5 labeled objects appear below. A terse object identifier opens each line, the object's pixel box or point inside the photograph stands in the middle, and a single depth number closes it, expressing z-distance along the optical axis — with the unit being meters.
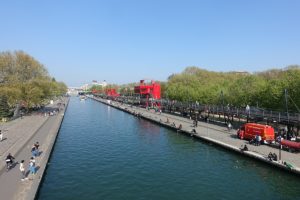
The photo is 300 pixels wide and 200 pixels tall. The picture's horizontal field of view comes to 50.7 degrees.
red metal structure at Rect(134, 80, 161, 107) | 138.38
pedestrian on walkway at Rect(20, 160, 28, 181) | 26.16
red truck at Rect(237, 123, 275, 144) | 41.38
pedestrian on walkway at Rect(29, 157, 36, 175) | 27.47
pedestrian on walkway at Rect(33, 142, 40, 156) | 35.00
